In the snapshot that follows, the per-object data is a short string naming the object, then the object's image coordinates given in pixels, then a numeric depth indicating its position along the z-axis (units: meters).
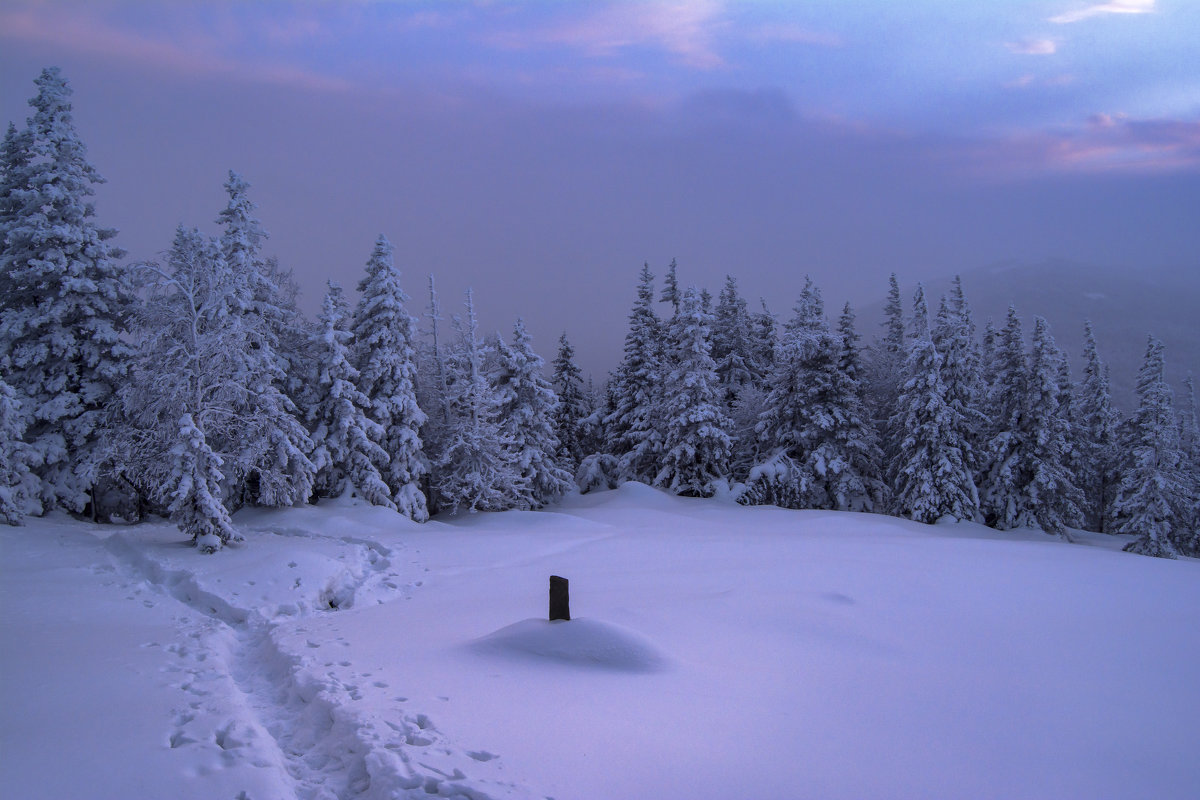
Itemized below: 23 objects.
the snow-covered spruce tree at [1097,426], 40.09
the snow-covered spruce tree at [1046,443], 29.69
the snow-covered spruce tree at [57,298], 20.73
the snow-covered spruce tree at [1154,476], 28.77
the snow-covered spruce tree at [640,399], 36.34
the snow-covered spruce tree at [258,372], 17.73
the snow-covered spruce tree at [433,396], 30.45
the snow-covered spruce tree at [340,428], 24.58
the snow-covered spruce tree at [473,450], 28.55
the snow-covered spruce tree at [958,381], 30.34
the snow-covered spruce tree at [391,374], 26.69
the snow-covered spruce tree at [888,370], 34.78
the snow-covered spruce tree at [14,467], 18.23
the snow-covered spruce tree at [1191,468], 34.59
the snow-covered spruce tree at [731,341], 40.94
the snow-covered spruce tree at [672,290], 43.56
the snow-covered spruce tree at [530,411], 32.28
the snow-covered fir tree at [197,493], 15.36
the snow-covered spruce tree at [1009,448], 30.45
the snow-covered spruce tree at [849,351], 31.42
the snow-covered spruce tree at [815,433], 30.12
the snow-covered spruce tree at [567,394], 41.97
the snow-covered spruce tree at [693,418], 32.19
